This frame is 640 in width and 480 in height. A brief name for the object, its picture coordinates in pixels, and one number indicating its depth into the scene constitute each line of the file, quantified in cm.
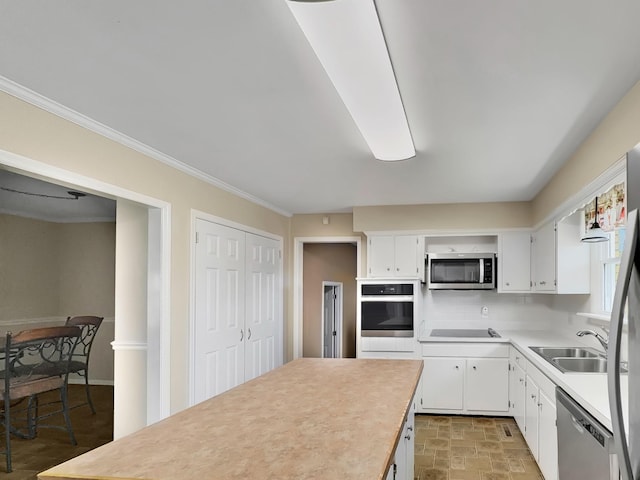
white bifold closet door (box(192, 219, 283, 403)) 443
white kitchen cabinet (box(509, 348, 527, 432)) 464
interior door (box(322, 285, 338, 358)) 775
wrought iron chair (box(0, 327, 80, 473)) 416
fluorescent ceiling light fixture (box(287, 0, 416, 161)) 167
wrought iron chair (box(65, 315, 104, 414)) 579
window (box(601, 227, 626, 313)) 409
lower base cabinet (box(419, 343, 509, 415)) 548
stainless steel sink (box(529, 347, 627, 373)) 380
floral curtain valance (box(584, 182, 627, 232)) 344
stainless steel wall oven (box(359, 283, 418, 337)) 591
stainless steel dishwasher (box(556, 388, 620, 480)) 219
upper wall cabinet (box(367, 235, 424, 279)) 606
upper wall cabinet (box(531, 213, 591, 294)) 458
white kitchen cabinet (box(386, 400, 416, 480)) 228
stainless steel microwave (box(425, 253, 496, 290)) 588
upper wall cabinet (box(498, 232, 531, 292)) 578
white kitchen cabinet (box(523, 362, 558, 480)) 334
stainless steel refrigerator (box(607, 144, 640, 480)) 92
